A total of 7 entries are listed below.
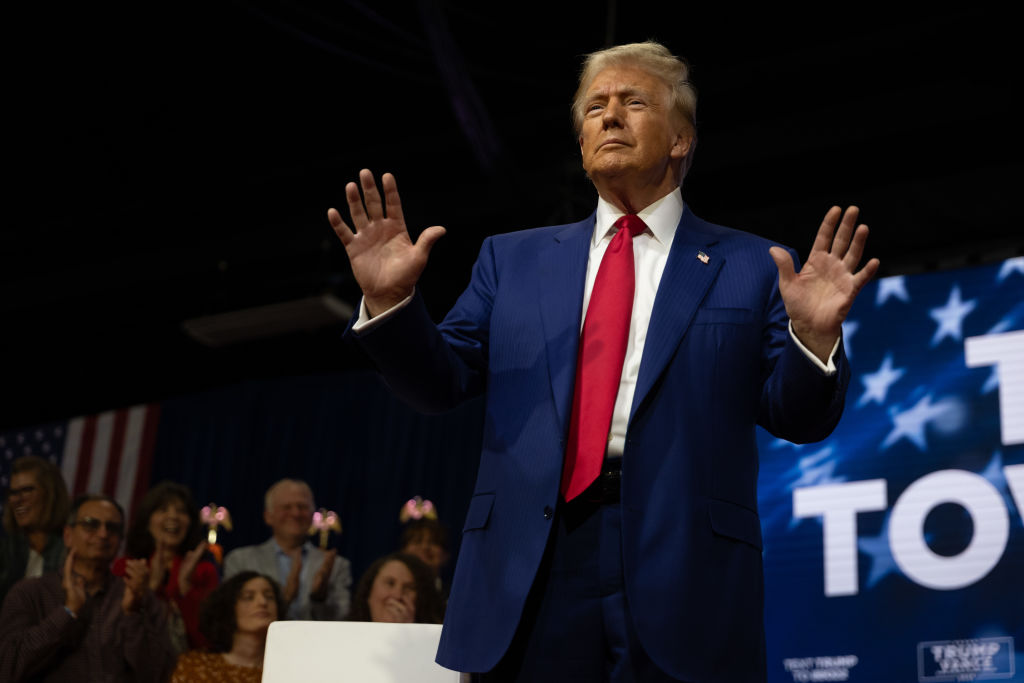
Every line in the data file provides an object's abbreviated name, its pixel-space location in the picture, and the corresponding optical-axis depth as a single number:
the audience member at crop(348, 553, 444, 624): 4.03
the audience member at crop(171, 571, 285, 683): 3.47
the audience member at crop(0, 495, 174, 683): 3.53
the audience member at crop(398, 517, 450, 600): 4.96
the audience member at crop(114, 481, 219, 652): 4.20
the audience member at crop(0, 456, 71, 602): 4.21
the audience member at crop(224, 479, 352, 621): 4.58
